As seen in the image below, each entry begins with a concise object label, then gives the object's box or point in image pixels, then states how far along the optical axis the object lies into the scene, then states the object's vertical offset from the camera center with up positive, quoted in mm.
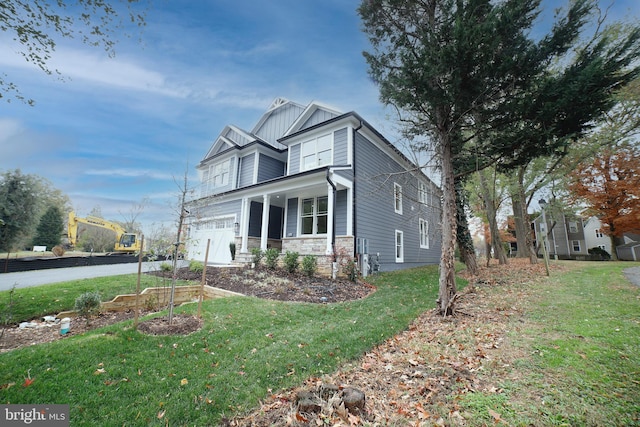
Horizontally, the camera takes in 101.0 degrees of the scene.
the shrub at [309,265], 9766 -446
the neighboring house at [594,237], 31839 +2876
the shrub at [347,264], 9453 -365
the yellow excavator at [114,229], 19188 +1180
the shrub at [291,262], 10195 -359
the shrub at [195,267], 10156 -647
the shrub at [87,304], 4998 -1064
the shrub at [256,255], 11406 -140
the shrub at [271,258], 10773 -241
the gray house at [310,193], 11102 +2828
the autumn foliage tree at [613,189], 16250 +4653
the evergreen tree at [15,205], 17594 +2791
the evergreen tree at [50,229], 22703 +1525
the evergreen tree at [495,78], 5527 +3931
